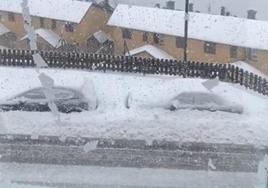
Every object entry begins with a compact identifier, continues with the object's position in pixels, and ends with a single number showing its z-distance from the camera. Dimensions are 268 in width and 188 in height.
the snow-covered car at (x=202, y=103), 14.10
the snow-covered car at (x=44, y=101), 14.06
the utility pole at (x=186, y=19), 19.95
